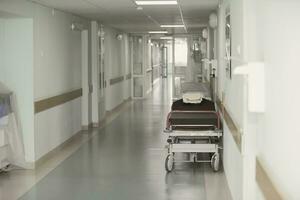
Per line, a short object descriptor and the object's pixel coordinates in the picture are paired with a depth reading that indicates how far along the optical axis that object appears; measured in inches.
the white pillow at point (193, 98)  320.2
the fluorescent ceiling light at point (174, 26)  562.4
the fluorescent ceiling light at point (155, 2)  310.0
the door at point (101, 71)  485.4
